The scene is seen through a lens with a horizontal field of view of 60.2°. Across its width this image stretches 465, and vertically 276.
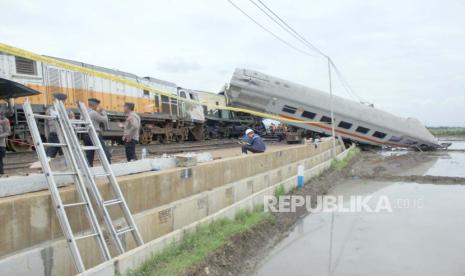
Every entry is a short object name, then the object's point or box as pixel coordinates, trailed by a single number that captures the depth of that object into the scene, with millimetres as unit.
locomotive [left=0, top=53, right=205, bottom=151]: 13445
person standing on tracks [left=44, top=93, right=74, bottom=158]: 7540
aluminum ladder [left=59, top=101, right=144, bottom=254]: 4633
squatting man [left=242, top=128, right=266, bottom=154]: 11422
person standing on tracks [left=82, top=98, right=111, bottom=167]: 7721
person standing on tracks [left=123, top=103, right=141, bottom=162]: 8164
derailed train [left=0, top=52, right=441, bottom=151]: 14227
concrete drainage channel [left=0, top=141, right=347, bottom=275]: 3982
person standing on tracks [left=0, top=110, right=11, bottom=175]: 7680
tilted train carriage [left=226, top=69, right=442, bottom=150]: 24859
